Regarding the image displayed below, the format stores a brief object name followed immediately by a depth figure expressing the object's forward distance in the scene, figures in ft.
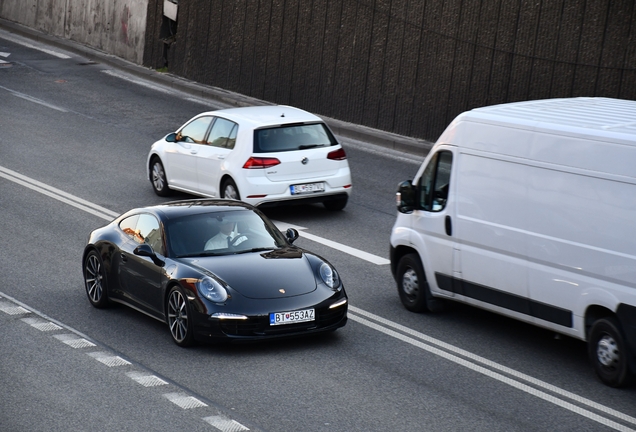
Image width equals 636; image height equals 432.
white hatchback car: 102.01
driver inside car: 70.49
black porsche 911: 64.64
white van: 57.98
